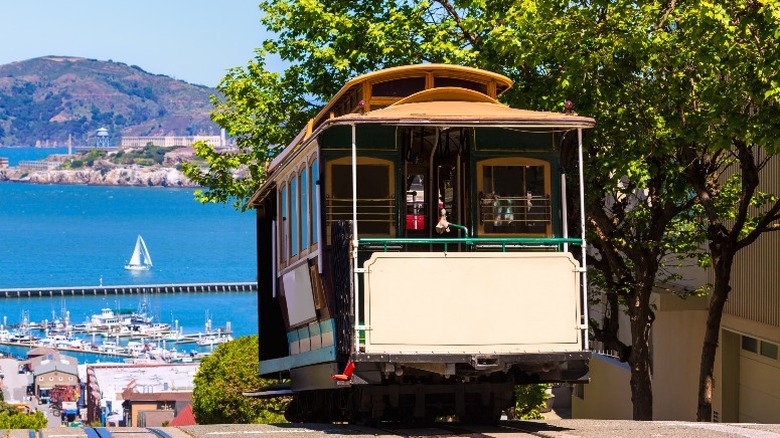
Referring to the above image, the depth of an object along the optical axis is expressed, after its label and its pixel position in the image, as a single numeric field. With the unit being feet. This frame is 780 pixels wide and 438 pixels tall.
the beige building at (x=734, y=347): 87.76
